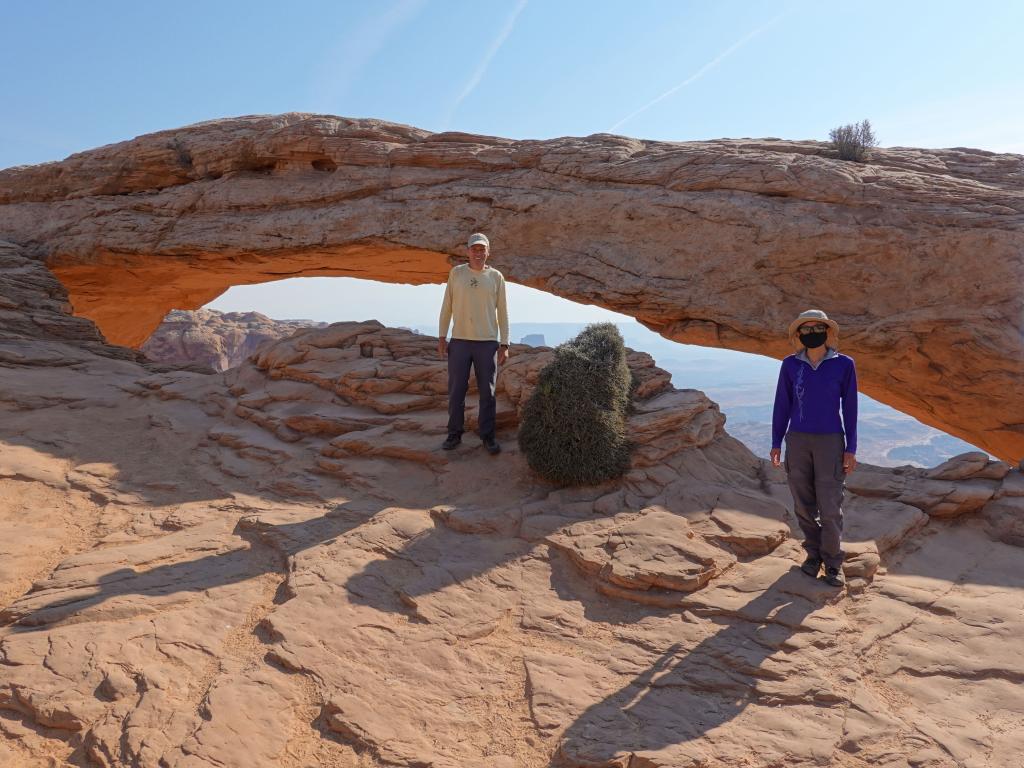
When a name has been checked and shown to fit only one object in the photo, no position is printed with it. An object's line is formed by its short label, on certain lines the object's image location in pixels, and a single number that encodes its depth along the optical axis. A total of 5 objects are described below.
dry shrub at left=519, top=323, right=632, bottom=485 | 7.29
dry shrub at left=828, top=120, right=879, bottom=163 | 12.46
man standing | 7.47
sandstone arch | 11.33
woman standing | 5.50
